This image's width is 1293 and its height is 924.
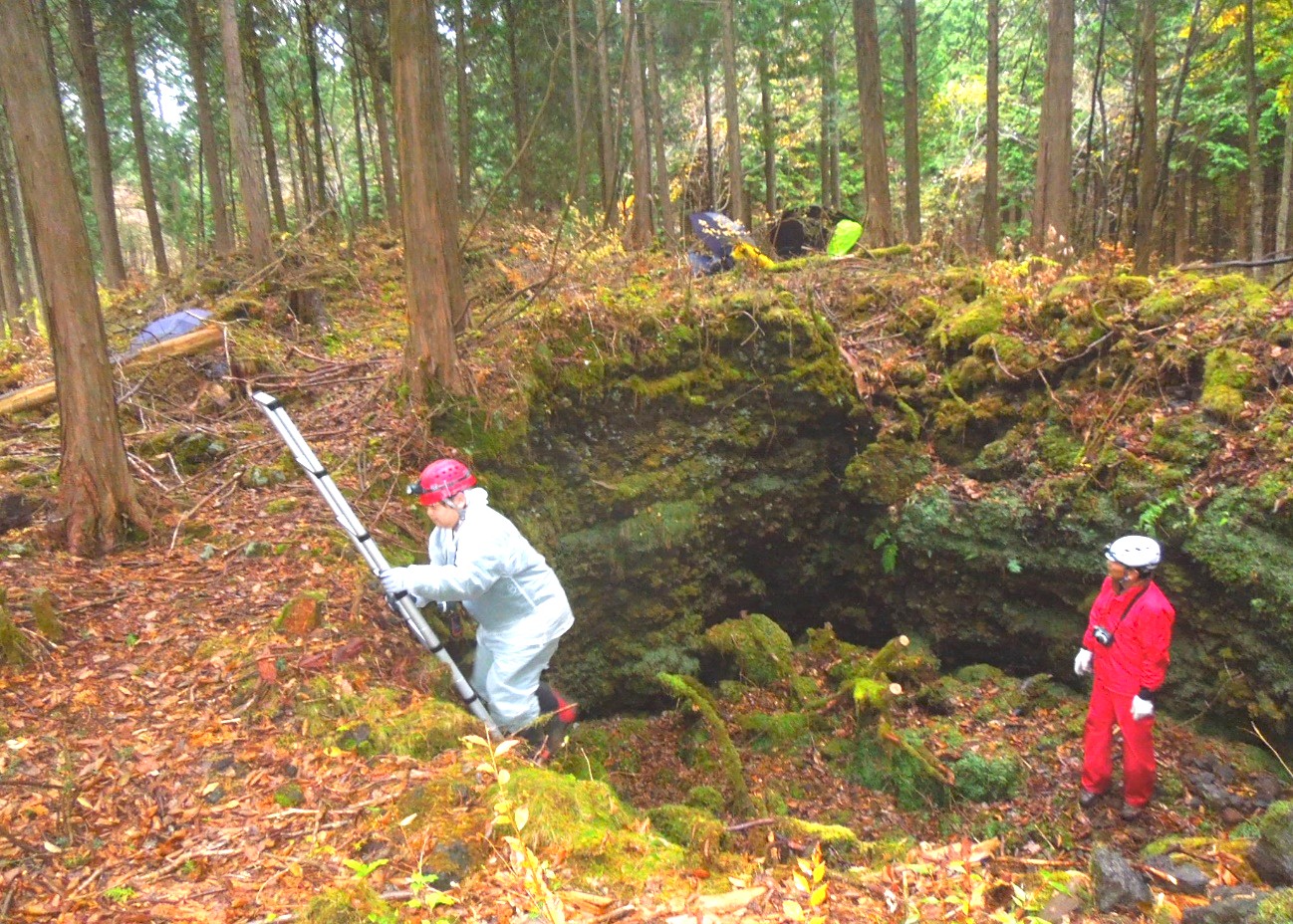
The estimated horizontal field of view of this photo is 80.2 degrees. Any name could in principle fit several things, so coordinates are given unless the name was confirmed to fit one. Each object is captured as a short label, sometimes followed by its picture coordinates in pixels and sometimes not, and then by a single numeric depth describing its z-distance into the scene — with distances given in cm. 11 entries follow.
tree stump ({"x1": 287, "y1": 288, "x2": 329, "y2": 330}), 984
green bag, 1168
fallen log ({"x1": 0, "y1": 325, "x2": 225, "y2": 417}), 706
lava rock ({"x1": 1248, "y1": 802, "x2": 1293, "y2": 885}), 319
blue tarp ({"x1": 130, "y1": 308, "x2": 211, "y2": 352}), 802
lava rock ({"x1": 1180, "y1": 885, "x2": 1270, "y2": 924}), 273
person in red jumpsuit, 527
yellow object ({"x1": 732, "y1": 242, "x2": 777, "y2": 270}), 1070
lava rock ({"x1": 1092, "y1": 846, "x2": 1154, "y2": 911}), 305
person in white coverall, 435
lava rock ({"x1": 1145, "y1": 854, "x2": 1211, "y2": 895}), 329
